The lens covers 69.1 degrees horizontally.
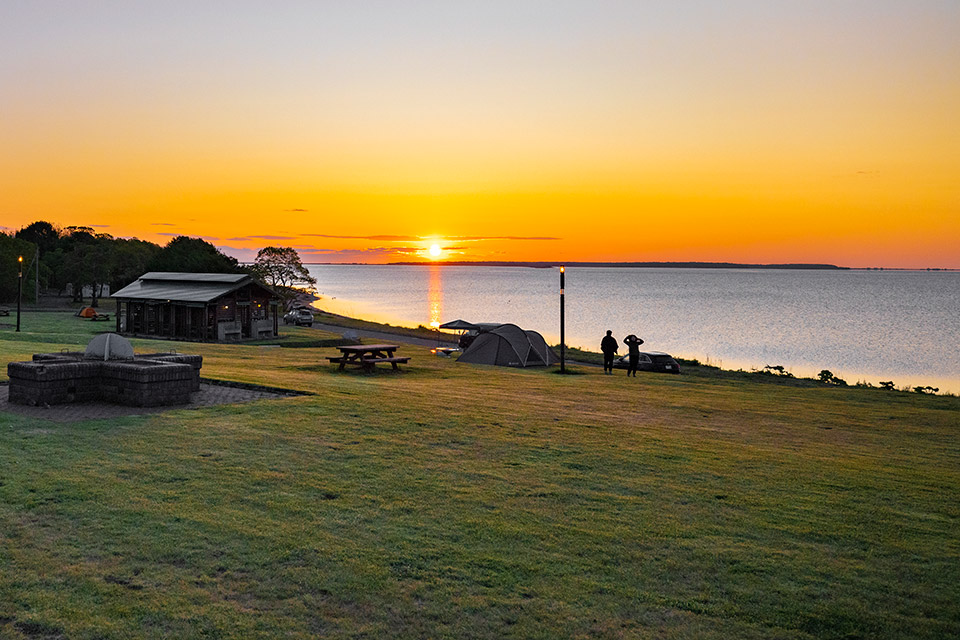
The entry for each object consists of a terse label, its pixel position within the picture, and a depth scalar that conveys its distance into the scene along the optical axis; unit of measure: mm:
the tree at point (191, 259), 71812
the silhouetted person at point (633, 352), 27347
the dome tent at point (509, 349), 32281
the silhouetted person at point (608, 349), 27391
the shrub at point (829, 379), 40719
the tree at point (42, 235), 127631
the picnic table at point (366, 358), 22766
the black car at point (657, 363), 36406
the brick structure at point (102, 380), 13102
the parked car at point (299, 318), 65875
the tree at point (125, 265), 79250
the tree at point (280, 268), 83438
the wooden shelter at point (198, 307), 42688
